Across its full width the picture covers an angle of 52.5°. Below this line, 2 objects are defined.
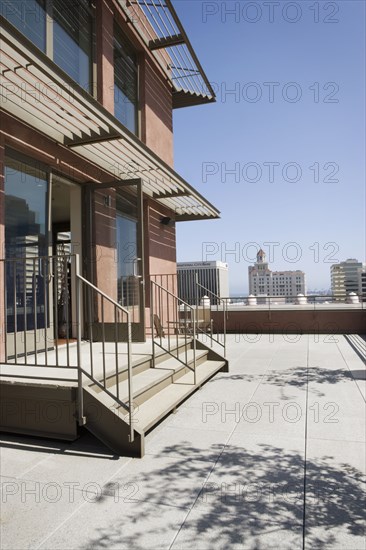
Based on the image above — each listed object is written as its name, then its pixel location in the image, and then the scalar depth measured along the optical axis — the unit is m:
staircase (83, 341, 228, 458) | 2.84
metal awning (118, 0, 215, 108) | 6.16
